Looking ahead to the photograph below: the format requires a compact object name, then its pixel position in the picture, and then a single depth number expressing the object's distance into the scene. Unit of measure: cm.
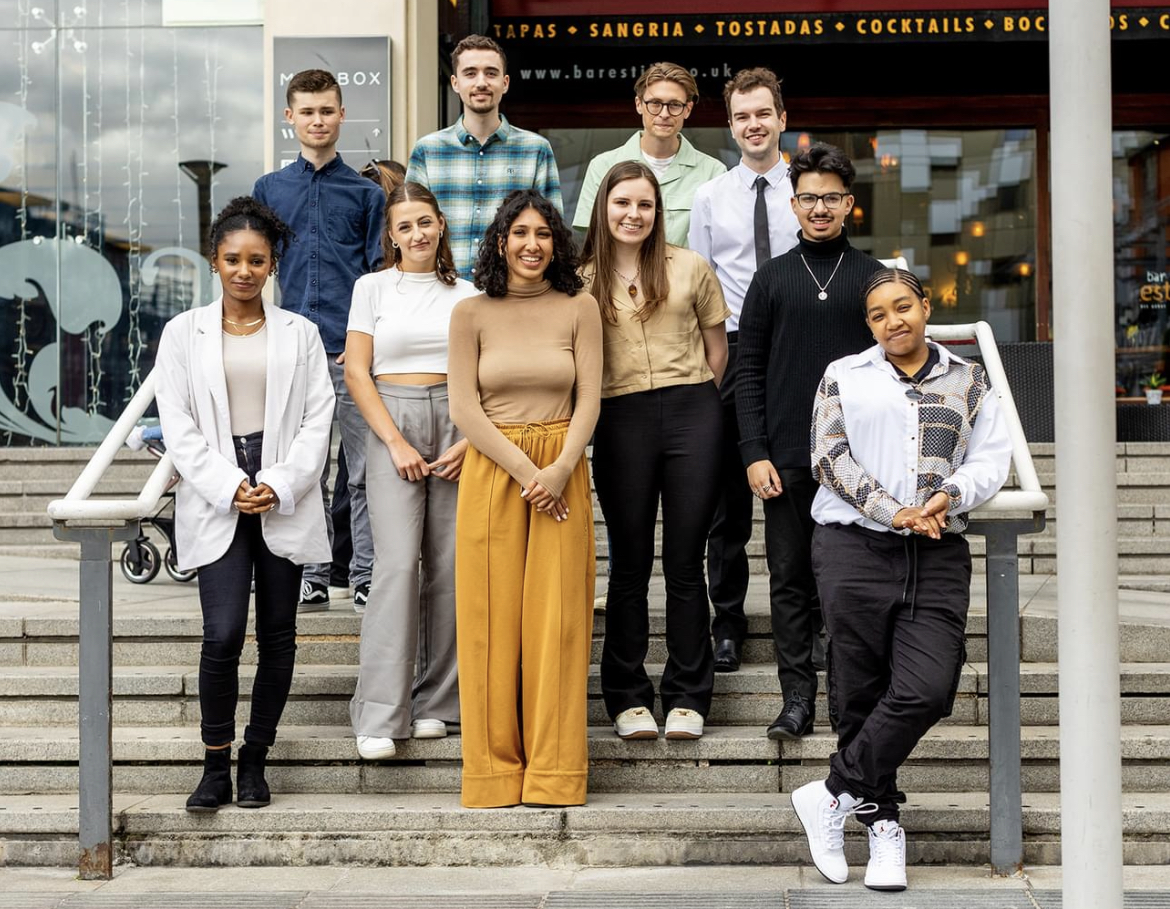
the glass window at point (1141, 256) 1177
